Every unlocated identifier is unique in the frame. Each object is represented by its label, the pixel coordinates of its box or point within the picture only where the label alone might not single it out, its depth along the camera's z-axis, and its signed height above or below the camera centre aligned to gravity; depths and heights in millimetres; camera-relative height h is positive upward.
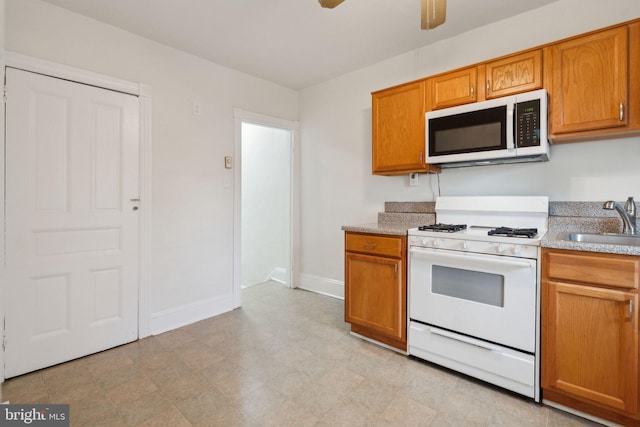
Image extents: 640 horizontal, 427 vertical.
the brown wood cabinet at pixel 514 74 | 2148 +929
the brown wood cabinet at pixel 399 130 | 2645 +689
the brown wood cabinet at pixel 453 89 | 2386 +924
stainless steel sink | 1956 -147
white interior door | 2182 -50
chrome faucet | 1943 +9
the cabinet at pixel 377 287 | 2396 -560
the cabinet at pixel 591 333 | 1632 -615
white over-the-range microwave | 2102 +563
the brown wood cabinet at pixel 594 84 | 1883 +770
